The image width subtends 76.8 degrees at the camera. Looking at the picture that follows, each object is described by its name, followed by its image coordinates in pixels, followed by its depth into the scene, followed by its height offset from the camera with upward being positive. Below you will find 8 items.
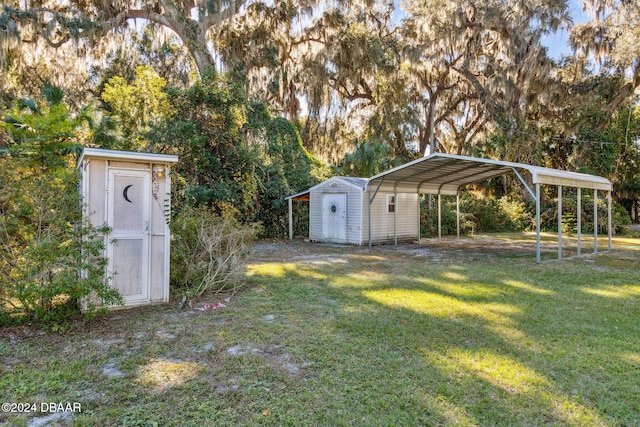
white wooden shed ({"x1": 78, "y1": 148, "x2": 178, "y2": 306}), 4.55 +0.09
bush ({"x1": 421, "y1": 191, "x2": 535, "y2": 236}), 17.00 +0.21
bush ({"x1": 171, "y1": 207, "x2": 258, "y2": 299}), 5.72 -0.47
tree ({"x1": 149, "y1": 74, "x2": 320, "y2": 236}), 11.30 +2.15
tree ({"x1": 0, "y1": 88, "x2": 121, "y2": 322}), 3.79 -0.26
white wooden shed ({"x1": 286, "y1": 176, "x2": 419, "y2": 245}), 12.15 +0.21
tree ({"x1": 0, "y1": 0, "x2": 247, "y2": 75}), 13.48 +7.22
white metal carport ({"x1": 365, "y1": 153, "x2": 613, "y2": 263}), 8.83 +1.23
